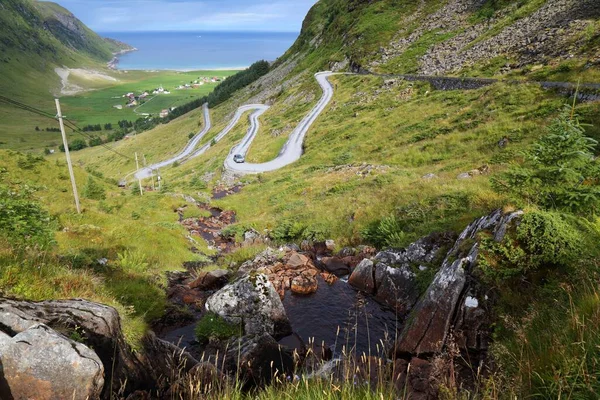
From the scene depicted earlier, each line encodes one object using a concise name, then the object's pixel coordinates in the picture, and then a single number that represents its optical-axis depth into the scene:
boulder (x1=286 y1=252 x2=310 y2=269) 14.75
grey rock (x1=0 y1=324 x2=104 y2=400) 3.79
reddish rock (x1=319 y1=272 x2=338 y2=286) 13.53
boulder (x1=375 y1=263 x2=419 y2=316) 10.70
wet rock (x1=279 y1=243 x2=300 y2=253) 17.45
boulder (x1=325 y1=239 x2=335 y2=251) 17.45
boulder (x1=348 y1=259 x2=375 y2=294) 12.27
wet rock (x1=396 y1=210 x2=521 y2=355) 7.52
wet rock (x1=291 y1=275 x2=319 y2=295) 12.91
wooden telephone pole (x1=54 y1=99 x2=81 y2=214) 21.37
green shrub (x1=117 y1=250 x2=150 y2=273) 12.70
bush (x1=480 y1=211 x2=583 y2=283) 6.49
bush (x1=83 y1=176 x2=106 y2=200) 36.72
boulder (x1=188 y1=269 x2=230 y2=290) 13.62
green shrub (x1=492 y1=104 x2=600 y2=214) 7.84
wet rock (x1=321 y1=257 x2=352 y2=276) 14.46
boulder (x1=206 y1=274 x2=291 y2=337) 10.09
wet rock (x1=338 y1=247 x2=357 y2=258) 15.75
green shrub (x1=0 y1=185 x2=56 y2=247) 7.80
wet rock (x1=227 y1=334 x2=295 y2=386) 7.56
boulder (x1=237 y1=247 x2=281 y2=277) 15.00
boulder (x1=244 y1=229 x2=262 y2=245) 21.91
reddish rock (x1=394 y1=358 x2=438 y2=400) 5.76
